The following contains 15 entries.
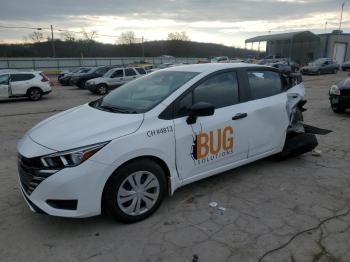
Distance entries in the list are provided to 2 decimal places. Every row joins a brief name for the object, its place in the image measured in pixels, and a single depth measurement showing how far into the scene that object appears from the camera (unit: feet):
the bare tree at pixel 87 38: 187.11
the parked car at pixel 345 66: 119.30
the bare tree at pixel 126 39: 204.61
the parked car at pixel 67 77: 81.61
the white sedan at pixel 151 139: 9.55
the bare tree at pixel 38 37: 169.39
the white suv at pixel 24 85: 49.42
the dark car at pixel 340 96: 28.15
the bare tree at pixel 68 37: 172.08
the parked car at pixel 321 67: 101.09
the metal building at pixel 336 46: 169.58
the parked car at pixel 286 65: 94.07
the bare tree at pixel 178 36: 278.30
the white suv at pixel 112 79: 59.82
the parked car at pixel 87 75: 71.82
